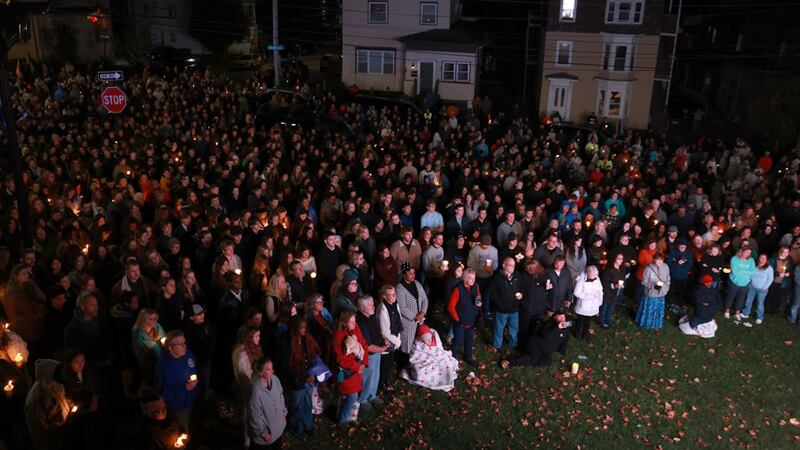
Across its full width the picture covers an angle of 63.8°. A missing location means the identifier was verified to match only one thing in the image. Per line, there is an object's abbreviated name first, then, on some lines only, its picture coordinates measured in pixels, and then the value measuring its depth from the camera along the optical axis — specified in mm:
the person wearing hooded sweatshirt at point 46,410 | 6164
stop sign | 15500
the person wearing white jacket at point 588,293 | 10688
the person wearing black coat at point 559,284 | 10547
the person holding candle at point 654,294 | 11234
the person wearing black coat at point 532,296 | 10258
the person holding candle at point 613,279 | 11031
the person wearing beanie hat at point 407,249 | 10898
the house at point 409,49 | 33247
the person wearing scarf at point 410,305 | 9227
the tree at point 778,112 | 24984
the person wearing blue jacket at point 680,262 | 11898
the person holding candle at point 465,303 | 9734
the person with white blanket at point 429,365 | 9391
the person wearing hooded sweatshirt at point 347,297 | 8906
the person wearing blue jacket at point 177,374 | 6848
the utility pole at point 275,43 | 28016
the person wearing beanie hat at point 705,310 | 11188
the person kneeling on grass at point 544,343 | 10000
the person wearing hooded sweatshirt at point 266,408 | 6855
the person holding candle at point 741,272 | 11633
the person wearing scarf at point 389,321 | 8656
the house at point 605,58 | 30734
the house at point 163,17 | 46406
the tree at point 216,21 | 45281
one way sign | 14461
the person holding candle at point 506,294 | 10047
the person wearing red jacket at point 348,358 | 7907
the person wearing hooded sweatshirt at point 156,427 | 6156
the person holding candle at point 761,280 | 11602
